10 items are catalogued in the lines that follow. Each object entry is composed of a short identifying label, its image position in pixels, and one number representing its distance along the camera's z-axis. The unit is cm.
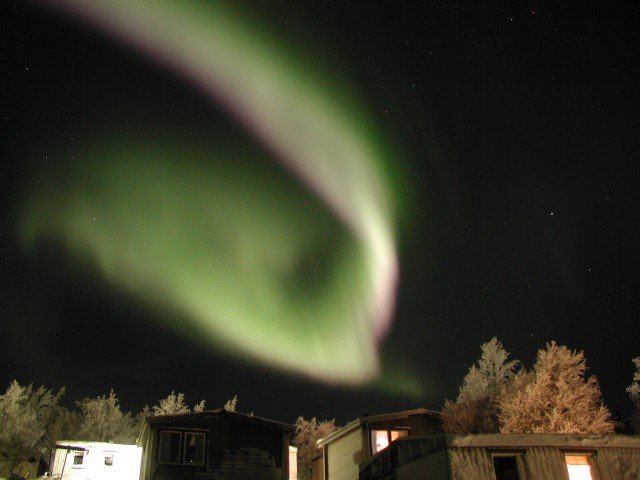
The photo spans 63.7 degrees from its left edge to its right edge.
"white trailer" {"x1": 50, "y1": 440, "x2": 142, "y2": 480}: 3788
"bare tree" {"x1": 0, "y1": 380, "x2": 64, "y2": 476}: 5697
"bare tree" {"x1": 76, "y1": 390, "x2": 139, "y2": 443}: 7062
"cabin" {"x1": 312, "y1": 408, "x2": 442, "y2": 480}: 3366
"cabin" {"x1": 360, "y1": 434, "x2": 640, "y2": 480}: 1861
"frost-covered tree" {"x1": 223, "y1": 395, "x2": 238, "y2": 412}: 7200
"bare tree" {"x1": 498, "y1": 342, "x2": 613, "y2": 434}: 3934
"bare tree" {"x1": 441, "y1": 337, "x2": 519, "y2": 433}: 4725
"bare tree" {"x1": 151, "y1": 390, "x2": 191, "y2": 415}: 6657
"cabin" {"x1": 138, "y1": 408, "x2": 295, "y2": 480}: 2794
